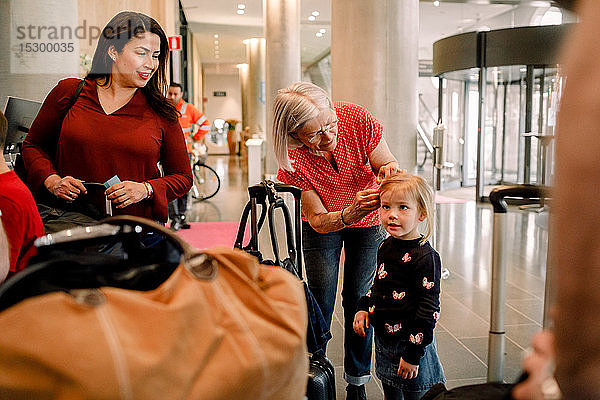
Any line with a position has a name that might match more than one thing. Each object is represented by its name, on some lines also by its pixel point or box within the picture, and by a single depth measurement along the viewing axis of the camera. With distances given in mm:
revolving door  10953
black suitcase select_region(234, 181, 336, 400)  2043
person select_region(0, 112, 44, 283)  1758
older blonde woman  2410
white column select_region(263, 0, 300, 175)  15141
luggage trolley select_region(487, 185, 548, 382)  2652
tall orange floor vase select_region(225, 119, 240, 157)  32281
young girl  2131
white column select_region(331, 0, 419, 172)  4926
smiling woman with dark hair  2297
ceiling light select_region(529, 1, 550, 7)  14084
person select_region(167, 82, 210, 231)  7844
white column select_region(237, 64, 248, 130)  33094
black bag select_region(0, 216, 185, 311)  1083
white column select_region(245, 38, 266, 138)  24520
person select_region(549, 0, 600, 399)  559
